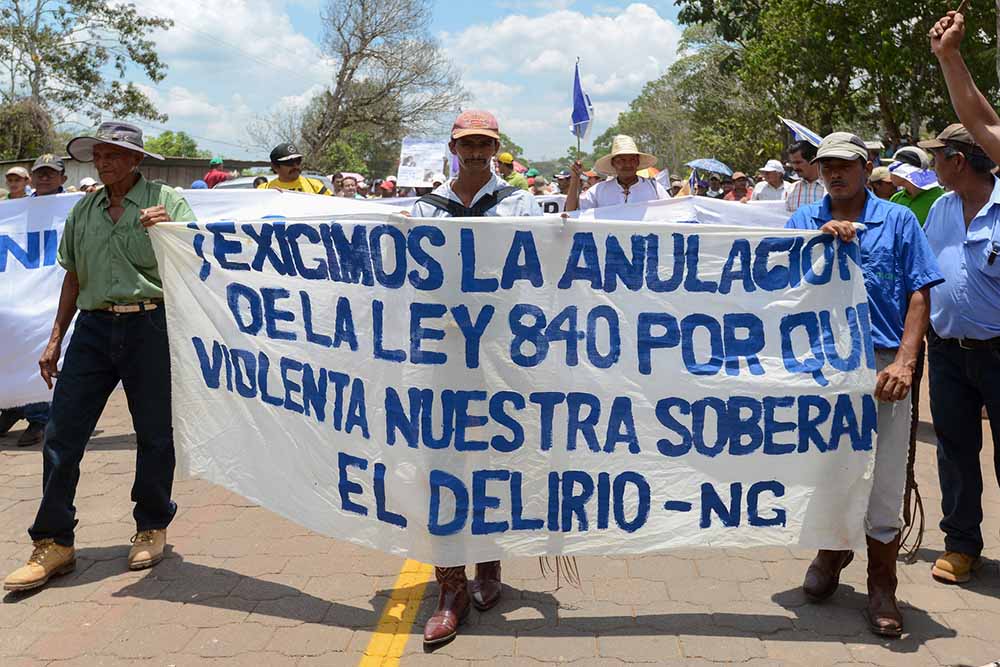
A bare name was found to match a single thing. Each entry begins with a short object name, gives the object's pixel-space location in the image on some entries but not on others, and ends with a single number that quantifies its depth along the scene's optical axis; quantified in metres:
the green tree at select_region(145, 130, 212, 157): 77.25
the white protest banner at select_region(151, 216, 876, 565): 3.83
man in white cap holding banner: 3.75
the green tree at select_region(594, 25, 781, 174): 42.59
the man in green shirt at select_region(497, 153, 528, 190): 13.49
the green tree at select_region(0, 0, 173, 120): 34.66
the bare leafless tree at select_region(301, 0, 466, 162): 38.12
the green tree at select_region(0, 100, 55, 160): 34.00
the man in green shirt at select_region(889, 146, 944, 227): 7.49
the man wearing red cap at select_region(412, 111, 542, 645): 3.97
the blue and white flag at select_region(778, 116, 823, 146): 5.93
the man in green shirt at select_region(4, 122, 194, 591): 4.44
